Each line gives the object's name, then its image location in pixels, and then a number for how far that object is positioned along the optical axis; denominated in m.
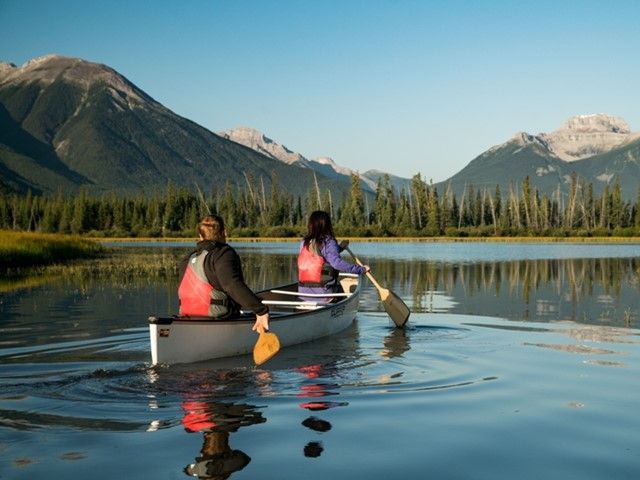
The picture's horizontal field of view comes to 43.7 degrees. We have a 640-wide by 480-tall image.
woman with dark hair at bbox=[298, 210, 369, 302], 16.19
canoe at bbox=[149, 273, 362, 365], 11.14
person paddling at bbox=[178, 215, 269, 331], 10.84
